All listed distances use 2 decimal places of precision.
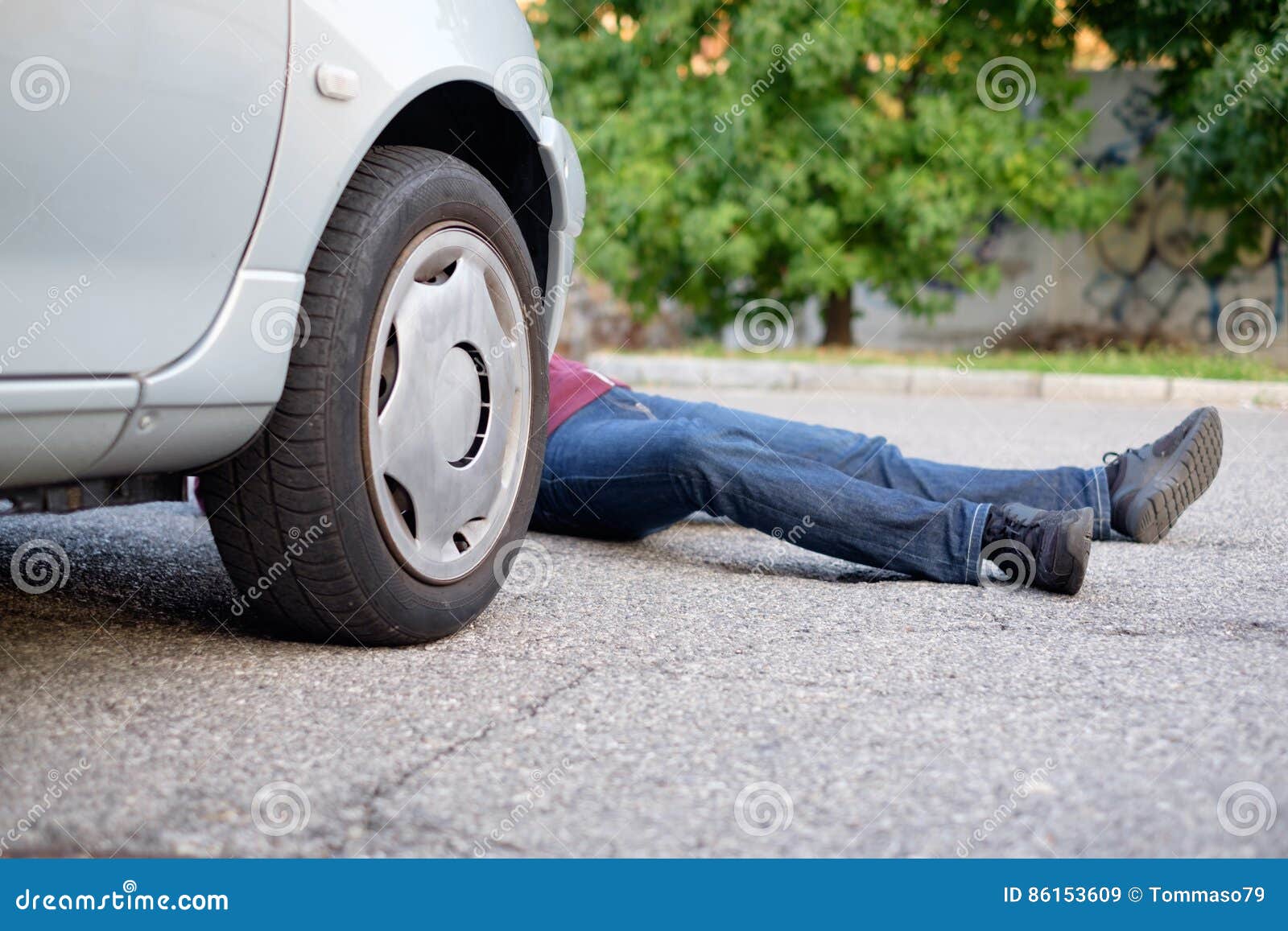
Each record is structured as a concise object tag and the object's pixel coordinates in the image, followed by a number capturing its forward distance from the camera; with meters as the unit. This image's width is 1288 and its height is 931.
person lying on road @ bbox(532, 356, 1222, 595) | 2.61
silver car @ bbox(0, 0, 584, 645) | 1.49
